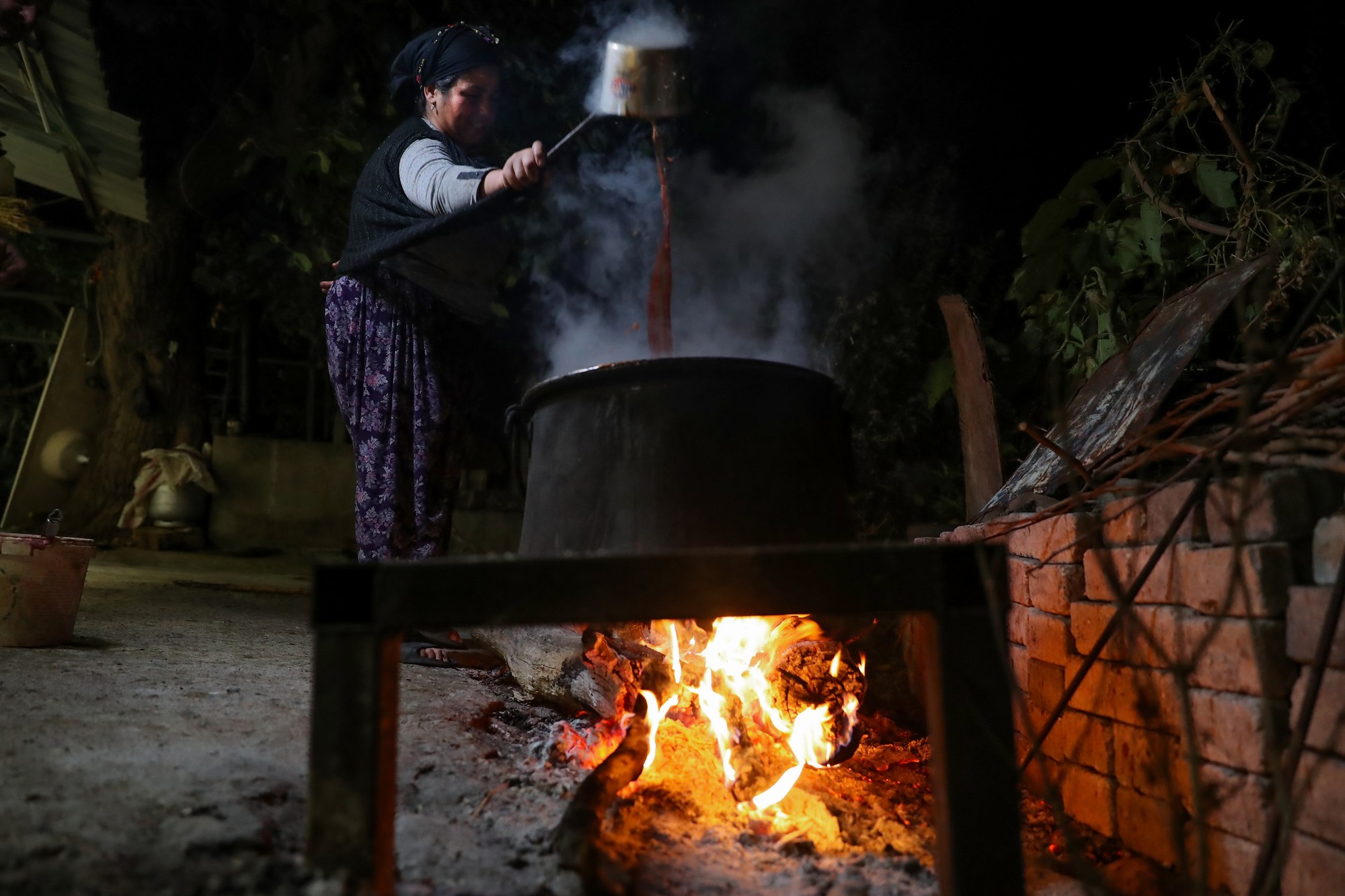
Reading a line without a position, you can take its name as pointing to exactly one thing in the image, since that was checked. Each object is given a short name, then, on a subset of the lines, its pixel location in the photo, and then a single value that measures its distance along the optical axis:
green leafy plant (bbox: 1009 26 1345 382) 3.08
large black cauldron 2.32
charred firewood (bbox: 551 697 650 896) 1.58
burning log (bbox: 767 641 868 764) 2.45
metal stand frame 1.35
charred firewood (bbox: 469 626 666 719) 2.45
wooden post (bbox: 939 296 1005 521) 3.50
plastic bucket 2.96
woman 3.26
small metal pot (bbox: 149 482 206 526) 7.86
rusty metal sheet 2.39
